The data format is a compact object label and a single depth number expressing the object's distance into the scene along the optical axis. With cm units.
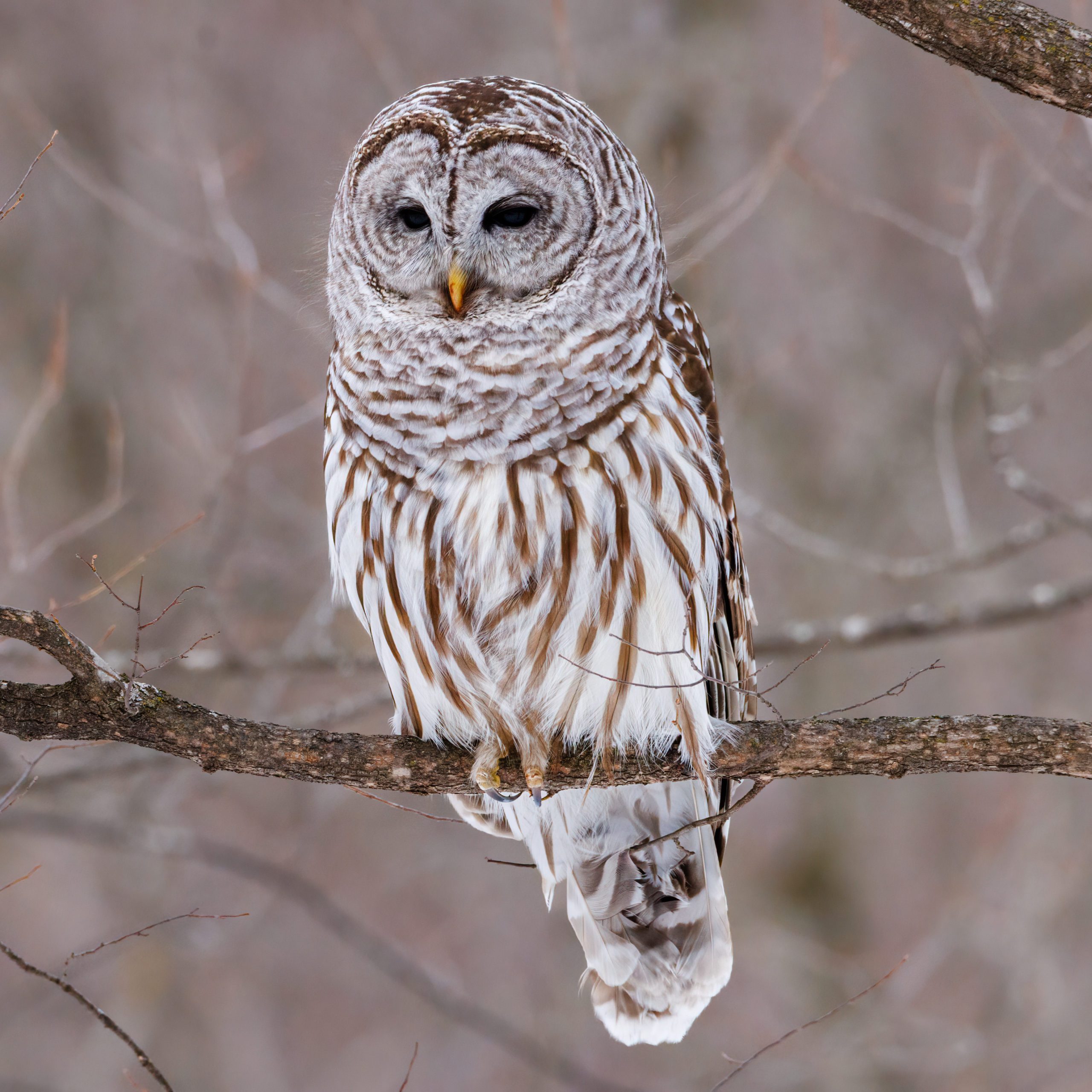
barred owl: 684
